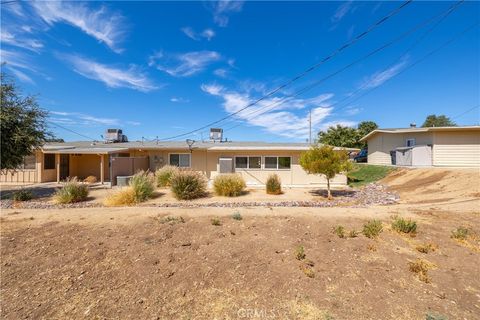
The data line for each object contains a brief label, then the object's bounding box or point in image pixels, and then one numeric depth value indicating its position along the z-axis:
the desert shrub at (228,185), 12.93
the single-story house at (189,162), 16.98
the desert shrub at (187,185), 12.01
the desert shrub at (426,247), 5.24
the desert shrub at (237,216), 7.23
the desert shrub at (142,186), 11.51
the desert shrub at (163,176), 14.85
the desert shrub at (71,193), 11.29
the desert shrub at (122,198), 10.87
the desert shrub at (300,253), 4.92
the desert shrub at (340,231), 5.94
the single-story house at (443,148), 20.17
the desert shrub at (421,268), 4.26
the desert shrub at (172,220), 6.98
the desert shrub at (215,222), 6.71
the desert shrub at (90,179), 17.82
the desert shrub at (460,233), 5.86
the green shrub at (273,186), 13.77
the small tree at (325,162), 12.53
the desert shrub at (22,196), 11.73
